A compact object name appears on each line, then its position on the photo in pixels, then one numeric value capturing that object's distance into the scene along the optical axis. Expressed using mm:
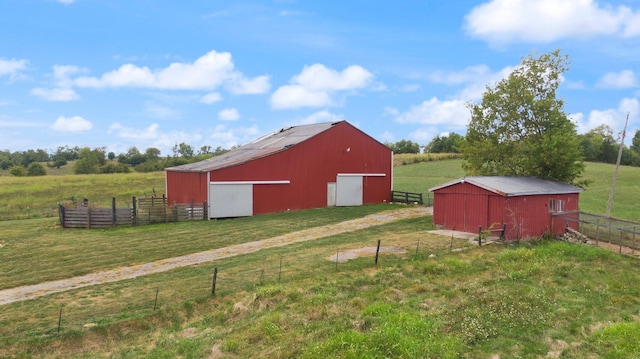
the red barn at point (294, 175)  28297
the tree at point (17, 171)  73375
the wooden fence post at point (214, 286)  11797
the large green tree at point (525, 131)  26984
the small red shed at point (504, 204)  20859
